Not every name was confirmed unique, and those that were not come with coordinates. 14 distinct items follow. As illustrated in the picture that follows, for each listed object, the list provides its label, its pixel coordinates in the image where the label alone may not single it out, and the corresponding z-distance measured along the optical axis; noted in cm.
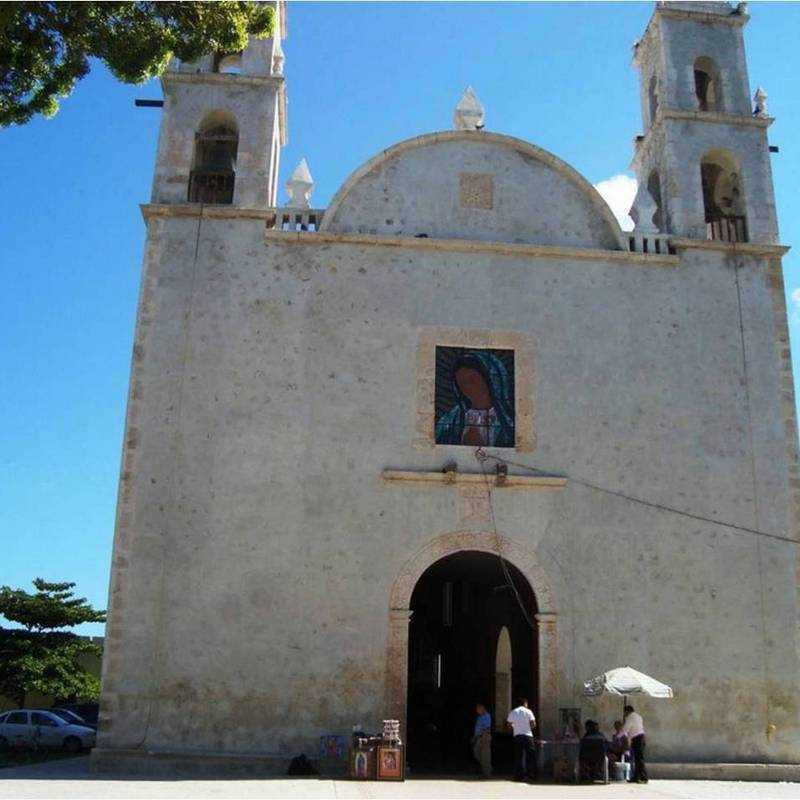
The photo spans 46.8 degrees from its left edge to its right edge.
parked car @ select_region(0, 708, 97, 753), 2116
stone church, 1370
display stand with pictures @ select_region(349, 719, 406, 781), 1237
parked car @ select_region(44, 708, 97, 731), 2314
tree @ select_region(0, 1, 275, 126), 1115
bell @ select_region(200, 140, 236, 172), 1705
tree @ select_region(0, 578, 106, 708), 2531
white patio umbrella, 1294
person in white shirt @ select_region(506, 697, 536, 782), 1291
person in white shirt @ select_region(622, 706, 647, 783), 1301
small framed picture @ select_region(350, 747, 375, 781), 1238
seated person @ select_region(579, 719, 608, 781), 1263
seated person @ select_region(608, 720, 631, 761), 1307
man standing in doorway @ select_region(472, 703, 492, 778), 1329
